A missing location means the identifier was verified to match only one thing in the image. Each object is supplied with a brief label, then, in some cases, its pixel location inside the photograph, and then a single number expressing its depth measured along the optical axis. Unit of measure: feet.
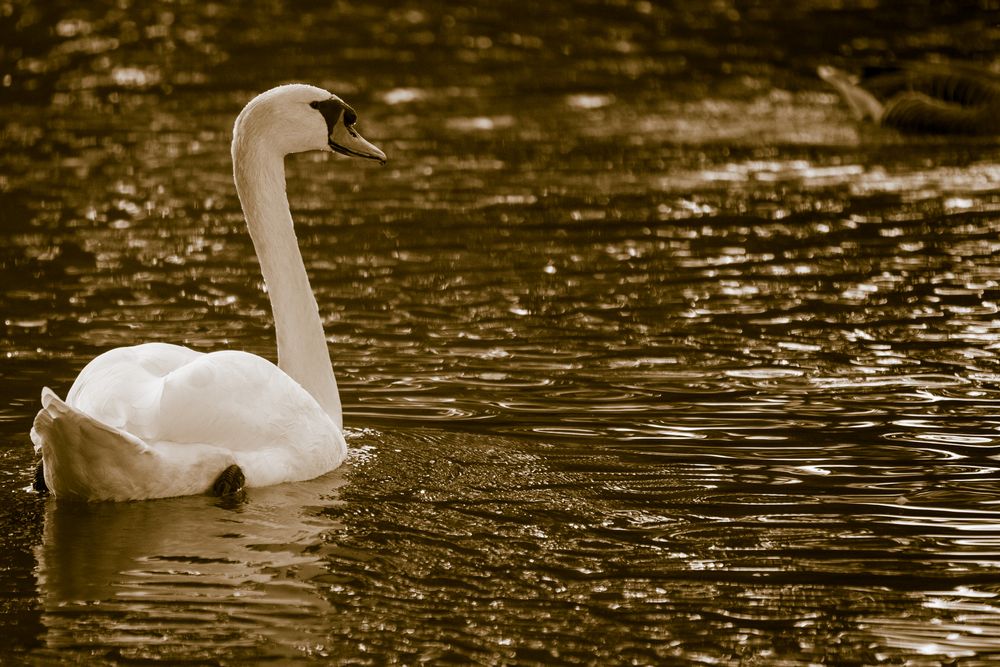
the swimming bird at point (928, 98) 130.62
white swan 50.80
